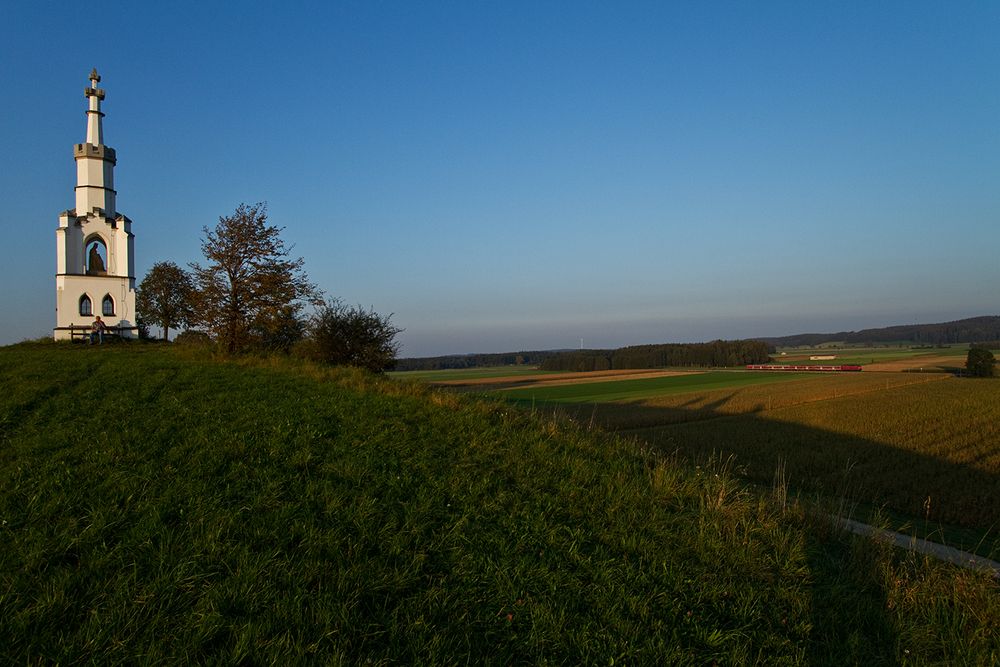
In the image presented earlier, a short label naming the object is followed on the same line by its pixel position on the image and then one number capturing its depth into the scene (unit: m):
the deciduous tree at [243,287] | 20.00
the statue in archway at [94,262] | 28.84
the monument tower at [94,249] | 27.52
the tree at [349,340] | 21.22
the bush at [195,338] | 20.36
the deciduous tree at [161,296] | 36.38
